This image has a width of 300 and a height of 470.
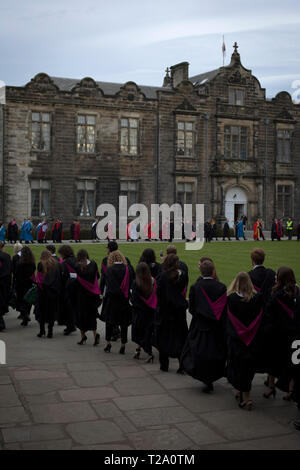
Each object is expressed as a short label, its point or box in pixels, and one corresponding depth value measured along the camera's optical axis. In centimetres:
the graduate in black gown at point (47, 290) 1071
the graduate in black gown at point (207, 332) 739
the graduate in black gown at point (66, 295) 1105
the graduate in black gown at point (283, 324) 697
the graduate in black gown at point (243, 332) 697
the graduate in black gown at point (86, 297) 1006
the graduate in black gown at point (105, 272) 1002
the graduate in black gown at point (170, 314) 839
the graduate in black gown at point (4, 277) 1129
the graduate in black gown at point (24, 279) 1173
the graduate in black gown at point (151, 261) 956
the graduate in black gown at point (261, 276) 885
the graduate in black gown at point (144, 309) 898
